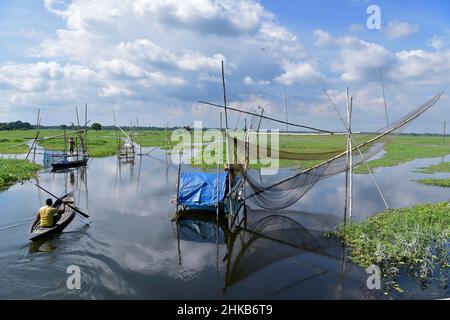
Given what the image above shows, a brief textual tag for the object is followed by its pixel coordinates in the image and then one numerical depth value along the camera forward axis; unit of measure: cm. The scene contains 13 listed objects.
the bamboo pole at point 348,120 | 1188
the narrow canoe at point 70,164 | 2627
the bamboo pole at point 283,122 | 1129
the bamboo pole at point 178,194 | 1386
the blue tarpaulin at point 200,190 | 1370
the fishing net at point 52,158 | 2694
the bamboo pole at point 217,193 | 1341
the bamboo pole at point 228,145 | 1180
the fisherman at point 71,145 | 3141
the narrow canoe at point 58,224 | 1027
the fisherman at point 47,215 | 1062
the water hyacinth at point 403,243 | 864
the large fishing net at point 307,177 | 1208
